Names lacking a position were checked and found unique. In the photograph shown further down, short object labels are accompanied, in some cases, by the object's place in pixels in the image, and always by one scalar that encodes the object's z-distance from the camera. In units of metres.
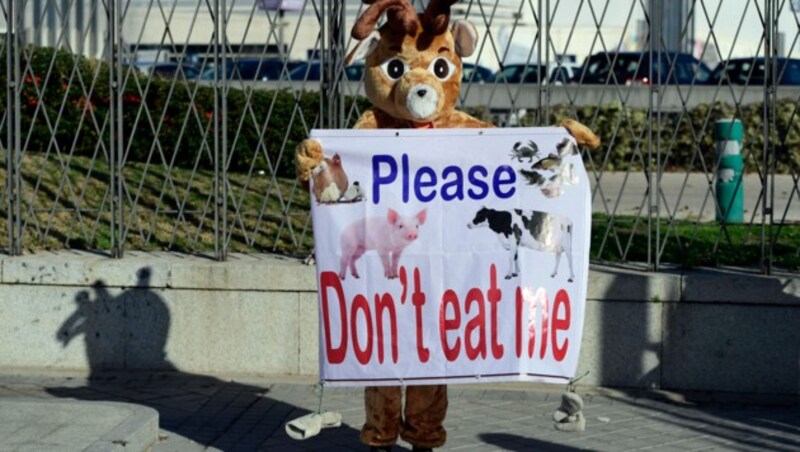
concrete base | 7.41
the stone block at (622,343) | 7.49
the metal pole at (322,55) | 7.89
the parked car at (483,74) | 18.67
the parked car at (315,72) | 15.62
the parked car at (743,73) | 19.06
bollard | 10.88
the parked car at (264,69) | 15.11
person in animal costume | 6.07
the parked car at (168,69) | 20.13
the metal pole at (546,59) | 7.64
